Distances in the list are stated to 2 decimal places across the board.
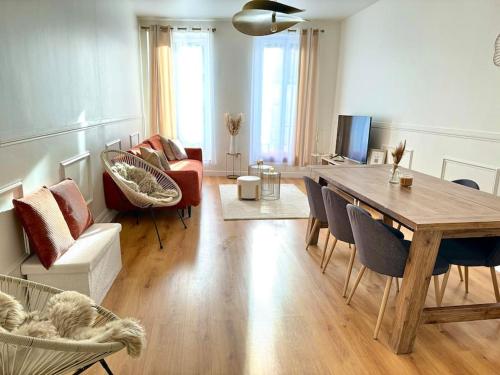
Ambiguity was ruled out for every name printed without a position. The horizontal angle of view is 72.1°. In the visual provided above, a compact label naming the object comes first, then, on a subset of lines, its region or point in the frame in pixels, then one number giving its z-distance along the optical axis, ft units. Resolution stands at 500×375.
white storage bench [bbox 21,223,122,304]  6.58
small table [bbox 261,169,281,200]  16.00
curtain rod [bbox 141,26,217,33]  18.90
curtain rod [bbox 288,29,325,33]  19.03
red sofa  12.16
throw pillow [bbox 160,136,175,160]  16.74
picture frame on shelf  14.56
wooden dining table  5.60
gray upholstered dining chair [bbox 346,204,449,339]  5.98
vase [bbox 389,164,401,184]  8.28
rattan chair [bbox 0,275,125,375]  3.25
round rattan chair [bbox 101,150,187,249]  9.83
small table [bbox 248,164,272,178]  16.49
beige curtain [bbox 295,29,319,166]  19.19
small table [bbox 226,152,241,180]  20.51
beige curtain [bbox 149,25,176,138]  18.84
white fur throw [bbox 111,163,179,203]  10.77
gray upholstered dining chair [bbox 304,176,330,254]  8.93
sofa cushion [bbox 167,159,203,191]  12.42
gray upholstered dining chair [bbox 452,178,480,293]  8.06
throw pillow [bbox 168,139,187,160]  16.80
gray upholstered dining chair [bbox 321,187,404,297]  7.53
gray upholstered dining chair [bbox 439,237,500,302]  6.76
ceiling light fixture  8.24
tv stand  16.97
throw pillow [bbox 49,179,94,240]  7.62
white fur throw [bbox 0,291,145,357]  3.74
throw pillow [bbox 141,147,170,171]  12.55
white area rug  13.44
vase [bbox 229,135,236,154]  20.15
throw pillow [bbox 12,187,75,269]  6.38
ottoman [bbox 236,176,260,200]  15.25
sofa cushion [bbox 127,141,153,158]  12.66
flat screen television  15.25
